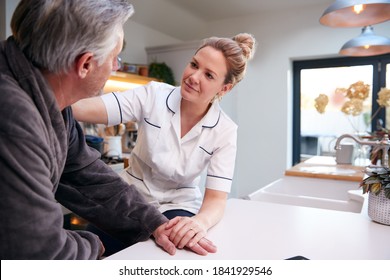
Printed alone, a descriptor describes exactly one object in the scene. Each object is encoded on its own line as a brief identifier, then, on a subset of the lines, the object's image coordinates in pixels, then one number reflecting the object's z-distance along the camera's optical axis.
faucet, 1.53
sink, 1.78
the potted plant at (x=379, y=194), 1.04
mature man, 0.54
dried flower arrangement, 2.62
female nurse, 1.33
